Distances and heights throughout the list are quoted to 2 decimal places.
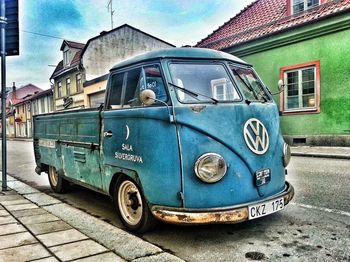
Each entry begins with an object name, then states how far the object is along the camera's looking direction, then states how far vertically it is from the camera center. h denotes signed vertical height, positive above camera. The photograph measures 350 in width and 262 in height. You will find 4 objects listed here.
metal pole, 7.13 +0.86
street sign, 7.33 +1.98
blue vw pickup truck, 3.71 -0.31
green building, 13.20 +2.17
